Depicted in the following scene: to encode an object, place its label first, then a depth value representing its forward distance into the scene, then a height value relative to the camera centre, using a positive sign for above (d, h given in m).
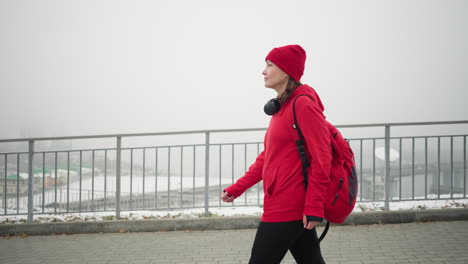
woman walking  1.80 -0.20
